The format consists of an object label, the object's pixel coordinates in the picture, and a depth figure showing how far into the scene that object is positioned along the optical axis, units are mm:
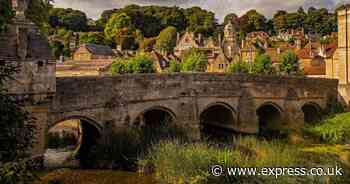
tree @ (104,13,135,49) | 73562
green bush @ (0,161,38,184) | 5712
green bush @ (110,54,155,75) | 36250
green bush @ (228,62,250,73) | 38750
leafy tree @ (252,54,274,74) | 37531
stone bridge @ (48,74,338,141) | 17297
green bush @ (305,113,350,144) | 22125
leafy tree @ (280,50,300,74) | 37953
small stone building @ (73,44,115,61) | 53222
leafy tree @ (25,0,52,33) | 20312
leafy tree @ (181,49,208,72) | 40969
